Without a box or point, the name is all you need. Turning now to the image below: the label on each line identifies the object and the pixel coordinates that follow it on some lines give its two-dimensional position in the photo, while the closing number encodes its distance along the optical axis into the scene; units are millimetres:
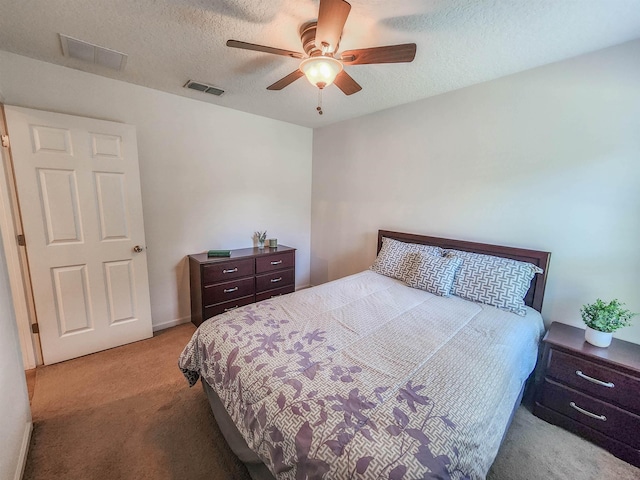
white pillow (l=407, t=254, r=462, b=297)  2215
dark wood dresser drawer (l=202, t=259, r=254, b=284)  2746
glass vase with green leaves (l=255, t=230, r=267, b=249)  3484
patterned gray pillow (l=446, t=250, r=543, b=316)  1964
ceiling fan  1303
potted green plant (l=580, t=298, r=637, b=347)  1616
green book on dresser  2924
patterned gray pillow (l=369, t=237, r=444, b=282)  2531
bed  906
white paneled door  2037
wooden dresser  2771
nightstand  1490
